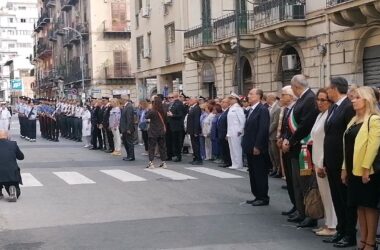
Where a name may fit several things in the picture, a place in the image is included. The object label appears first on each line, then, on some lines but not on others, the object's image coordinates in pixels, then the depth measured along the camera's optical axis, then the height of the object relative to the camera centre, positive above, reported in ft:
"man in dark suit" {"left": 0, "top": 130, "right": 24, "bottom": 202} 37.45 -4.66
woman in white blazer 26.84 -3.39
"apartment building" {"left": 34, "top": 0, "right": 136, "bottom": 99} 178.29 +11.24
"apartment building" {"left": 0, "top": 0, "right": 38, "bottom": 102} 484.74 +45.97
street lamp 180.36 +11.98
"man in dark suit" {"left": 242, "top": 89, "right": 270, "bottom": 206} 33.88 -3.19
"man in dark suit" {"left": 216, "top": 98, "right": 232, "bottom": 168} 55.81 -4.38
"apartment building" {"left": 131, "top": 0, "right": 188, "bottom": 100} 113.60 +8.02
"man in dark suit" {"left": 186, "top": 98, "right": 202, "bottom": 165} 59.67 -3.85
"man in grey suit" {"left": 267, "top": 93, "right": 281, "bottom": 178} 45.52 -3.54
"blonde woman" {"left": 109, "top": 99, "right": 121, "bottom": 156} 68.95 -3.88
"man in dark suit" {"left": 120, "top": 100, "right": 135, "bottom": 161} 62.13 -3.92
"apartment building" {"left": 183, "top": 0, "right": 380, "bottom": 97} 62.85 +4.78
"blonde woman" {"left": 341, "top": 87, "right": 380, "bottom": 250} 22.74 -2.87
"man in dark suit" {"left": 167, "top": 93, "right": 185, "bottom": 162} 61.52 -3.64
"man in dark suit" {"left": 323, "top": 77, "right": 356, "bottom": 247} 25.40 -2.94
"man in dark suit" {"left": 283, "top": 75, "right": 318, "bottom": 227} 28.58 -2.10
